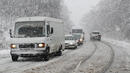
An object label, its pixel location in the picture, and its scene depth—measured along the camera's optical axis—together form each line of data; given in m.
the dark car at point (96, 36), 66.75
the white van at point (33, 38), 18.98
